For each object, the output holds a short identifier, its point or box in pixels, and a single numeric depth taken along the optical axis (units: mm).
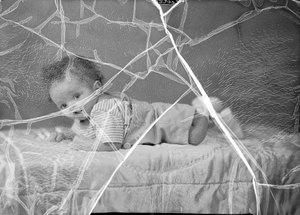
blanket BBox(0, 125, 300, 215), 882
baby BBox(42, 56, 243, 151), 913
